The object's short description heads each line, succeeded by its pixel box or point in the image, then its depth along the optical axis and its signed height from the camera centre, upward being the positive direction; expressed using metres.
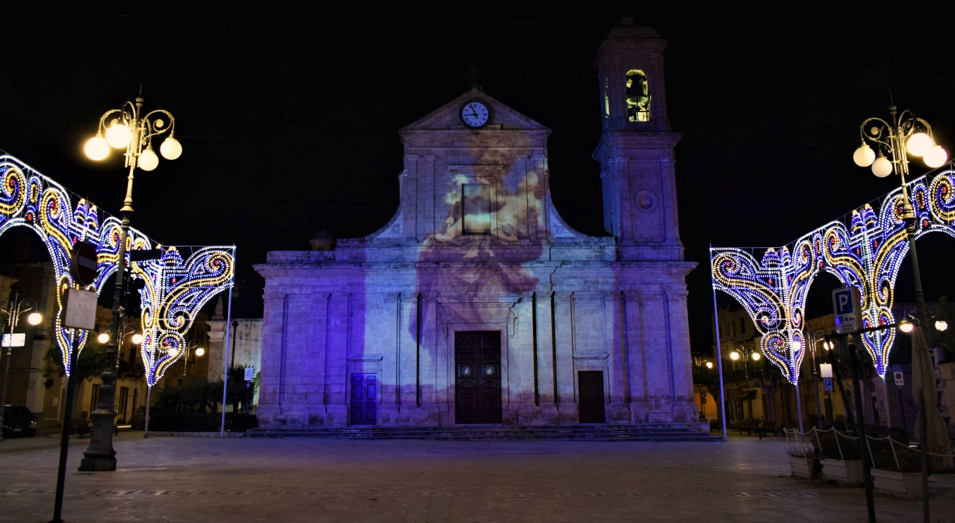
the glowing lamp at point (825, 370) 23.79 +0.78
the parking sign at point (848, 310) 8.74 +1.00
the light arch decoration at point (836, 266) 17.14 +4.00
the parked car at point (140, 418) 36.16 -0.79
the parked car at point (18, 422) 27.91 -0.72
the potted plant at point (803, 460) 11.66 -1.05
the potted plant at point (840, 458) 10.66 -0.95
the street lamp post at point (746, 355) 50.38 +2.79
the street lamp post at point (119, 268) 13.10 +2.43
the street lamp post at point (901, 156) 13.24 +4.52
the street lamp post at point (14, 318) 23.97 +2.97
